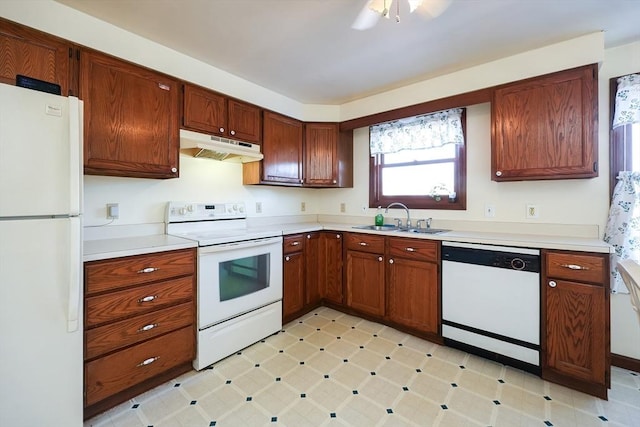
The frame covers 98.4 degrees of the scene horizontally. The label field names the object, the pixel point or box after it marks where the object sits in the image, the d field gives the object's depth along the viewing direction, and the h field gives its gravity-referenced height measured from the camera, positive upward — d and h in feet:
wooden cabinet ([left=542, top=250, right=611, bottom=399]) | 5.54 -2.28
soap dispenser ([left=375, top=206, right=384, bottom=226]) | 10.10 -0.28
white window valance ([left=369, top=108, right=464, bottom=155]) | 8.70 +2.75
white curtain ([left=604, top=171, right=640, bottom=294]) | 6.39 -0.14
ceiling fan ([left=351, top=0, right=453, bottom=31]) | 4.96 +4.06
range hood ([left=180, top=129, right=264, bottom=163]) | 7.05 +1.76
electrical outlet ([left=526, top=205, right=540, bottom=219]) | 7.51 +0.03
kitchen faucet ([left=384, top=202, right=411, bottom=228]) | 9.54 +0.13
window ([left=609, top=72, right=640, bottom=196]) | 6.60 +1.58
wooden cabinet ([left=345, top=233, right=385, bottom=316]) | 8.73 -2.02
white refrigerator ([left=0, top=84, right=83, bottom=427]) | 3.83 -0.68
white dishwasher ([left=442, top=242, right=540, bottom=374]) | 6.27 -2.20
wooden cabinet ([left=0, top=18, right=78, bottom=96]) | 4.71 +2.82
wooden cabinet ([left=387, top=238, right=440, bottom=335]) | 7.67 -2.09
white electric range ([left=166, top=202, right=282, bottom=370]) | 6.59 -1.71
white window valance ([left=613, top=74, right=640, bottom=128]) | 6.38 +2.60
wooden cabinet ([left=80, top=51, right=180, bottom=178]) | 5.63 +2.09
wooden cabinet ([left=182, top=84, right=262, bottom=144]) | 7.26 +2.80
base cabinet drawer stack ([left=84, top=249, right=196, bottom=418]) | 5.02 -2.25
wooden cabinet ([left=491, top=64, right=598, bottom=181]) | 6.33 +2.10
